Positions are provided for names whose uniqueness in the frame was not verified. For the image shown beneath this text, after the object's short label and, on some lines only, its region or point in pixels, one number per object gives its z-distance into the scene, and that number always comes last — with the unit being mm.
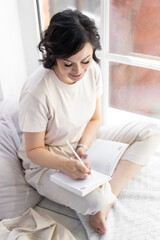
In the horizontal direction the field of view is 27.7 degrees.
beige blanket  1338
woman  1216
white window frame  1716
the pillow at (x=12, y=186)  1491
